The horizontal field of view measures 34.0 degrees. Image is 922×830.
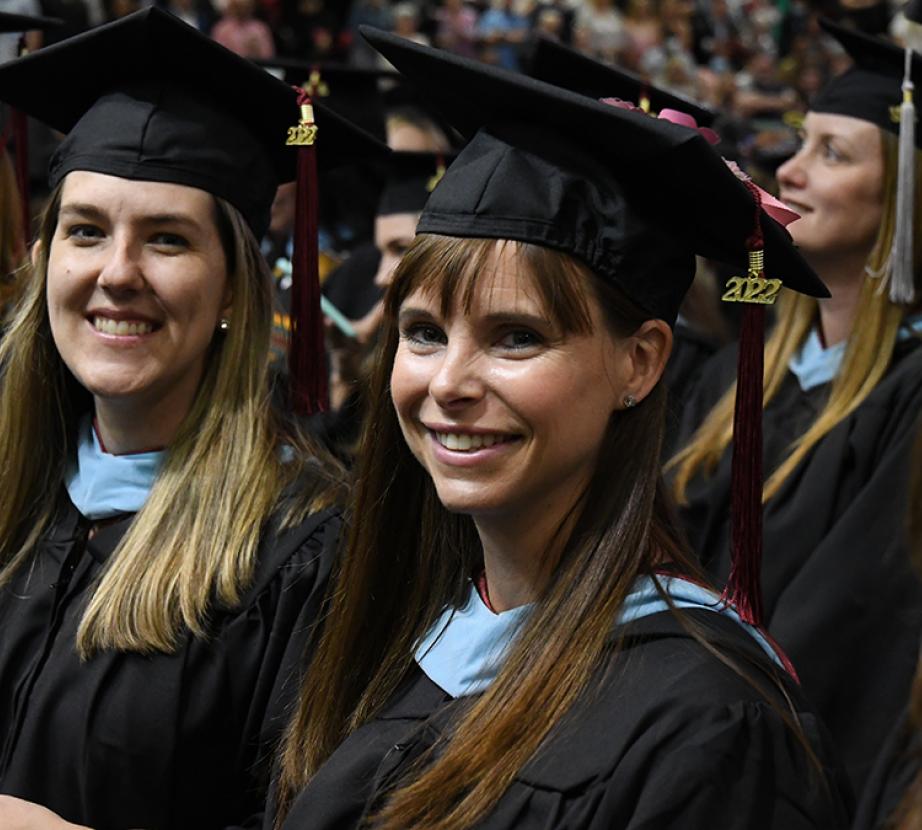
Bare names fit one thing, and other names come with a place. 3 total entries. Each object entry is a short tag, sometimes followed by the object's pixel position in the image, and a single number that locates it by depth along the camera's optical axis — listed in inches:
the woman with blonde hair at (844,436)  132.5
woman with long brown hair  69.0
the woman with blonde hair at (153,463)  95.0
